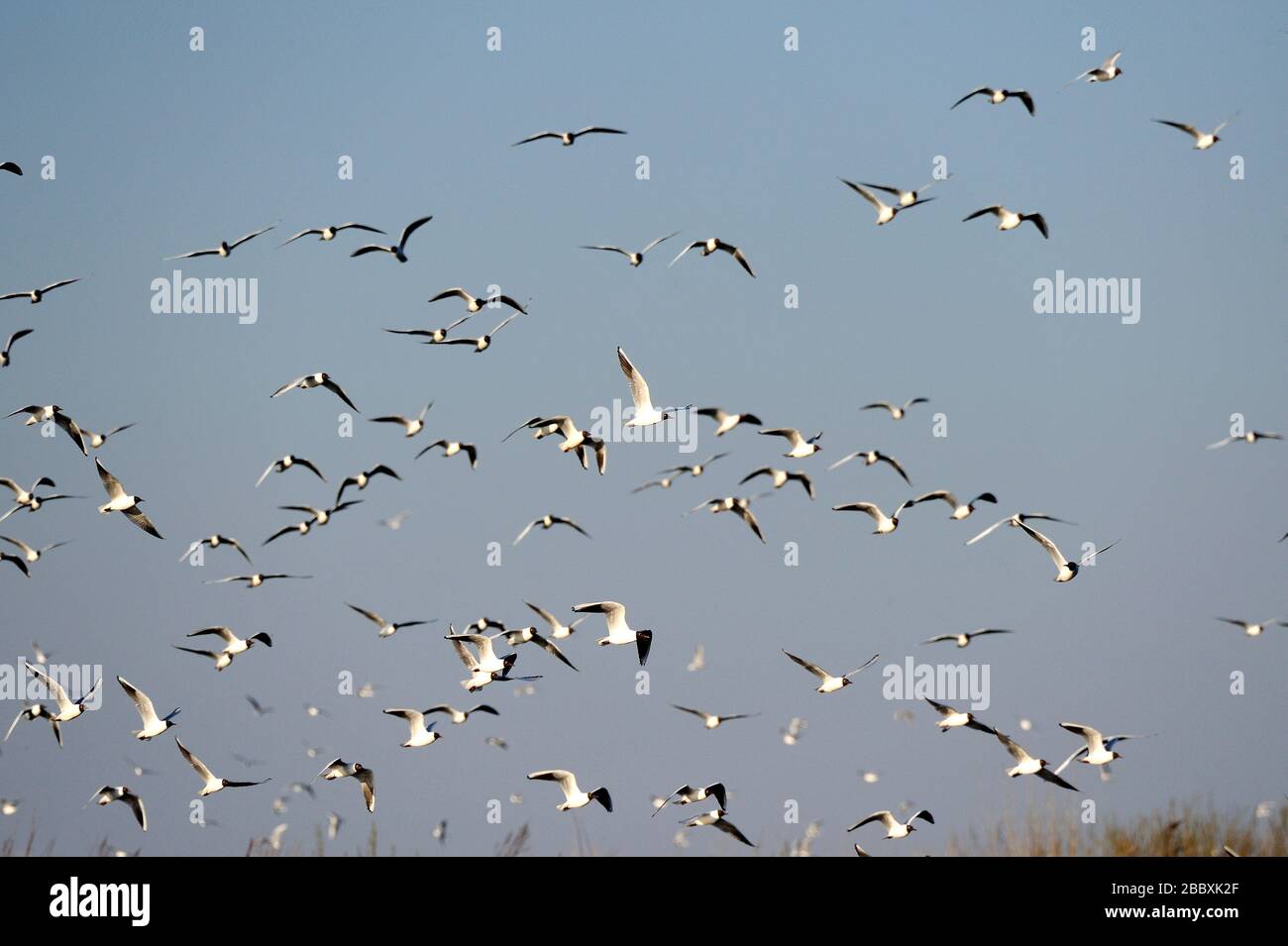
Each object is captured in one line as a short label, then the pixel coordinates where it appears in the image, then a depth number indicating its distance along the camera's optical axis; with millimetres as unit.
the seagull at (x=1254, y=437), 44125
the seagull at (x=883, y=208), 41469
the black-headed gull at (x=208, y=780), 36281
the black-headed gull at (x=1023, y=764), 36500
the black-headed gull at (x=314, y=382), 39125
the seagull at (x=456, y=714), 43906
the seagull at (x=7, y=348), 39150
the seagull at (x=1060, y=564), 39281
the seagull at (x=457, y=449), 44250
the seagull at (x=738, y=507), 42094
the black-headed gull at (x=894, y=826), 38156
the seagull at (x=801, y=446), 41719
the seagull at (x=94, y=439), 40281
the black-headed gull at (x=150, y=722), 36125
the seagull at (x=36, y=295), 40156
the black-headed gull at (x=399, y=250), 41656
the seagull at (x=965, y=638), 42900
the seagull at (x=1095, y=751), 37156
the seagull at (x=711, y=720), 42406
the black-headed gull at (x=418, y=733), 38366
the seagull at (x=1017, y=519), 39188
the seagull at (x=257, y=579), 43234
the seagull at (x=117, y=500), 37969
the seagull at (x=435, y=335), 41688
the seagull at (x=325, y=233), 41562
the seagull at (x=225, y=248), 41434
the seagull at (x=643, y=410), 36219
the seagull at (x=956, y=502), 40938
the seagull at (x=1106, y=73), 41312
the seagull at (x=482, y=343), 41734
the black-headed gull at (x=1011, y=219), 42125
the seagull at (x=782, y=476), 43344
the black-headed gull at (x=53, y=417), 38125
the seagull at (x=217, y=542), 42844
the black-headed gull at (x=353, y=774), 37125
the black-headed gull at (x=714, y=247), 40750
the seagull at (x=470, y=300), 40500
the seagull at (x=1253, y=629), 43219
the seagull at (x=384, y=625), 43469
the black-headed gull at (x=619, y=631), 35344
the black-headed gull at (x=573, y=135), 41406
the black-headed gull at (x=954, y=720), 37375
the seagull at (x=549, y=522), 44125
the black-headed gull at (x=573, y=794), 34812
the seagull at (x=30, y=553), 41906
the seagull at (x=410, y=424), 43969
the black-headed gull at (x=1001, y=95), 42156
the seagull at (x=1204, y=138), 42625
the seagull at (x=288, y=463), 43062
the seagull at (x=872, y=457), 43312
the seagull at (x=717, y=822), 36188
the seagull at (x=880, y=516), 41125
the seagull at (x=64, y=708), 36156
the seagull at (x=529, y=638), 39250
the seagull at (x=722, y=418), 40750
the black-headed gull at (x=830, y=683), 39656
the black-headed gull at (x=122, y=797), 35250
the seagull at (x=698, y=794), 34719
